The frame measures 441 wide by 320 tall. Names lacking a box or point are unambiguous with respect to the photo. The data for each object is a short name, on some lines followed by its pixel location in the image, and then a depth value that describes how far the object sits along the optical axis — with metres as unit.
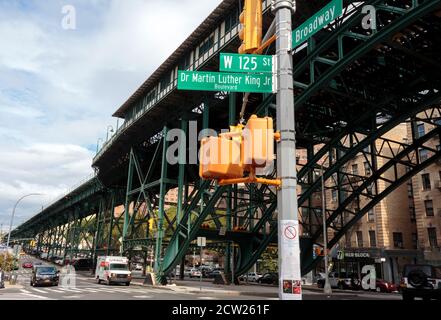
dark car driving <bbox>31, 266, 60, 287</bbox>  32.00
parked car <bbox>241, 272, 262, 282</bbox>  52.56
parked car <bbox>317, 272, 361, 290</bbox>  38.56
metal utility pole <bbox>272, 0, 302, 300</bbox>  4.39
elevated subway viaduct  20.97
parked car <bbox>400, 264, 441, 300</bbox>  16.12
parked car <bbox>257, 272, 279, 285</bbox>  47.68
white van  34.44
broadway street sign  5.79
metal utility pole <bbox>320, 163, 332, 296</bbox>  29.17
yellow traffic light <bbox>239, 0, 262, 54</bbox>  5.35
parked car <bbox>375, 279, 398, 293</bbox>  37.19
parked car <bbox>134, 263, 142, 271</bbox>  89.25
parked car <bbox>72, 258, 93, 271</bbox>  67.34
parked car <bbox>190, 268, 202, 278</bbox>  63.98
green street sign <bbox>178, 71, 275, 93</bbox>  5.36
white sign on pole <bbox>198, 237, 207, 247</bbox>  29.28
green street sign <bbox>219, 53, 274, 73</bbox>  5.23
